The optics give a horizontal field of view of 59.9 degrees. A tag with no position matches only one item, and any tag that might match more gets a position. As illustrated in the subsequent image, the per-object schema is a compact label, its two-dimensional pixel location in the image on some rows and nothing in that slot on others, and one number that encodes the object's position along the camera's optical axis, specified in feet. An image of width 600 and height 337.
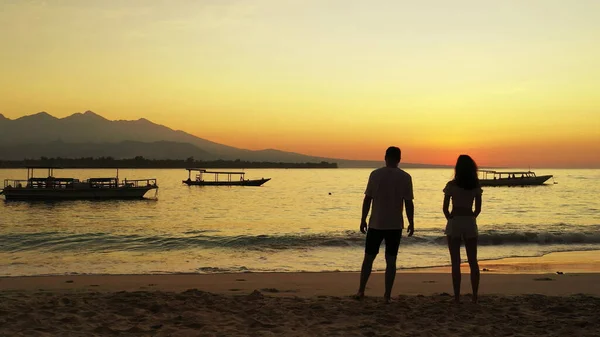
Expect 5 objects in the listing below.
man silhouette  22.36
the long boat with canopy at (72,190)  169.58
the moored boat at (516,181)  315.41
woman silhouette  22.07
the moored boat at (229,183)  288.71
